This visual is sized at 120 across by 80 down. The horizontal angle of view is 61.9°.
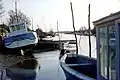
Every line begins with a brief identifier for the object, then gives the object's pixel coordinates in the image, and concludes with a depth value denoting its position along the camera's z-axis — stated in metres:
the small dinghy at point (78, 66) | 4.10
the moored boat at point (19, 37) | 11.01
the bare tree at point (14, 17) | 24.88
